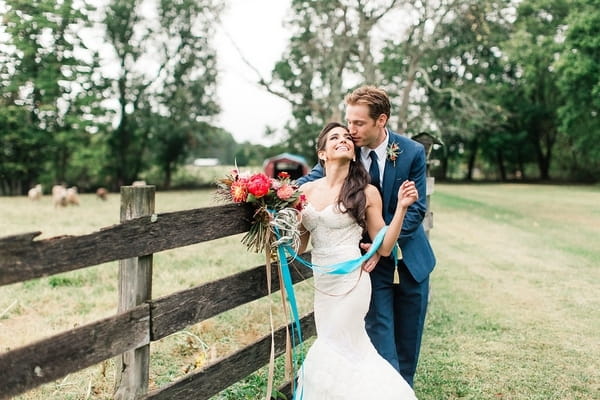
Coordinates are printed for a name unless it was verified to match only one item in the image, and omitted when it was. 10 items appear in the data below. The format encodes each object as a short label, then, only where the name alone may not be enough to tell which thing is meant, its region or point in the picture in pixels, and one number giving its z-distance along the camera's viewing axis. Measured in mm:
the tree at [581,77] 34406
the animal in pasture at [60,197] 21672
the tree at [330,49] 21078
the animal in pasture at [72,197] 22361
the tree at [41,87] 33469
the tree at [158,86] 39250
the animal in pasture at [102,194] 27406
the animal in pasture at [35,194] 26139
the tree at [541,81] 38594
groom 3775
